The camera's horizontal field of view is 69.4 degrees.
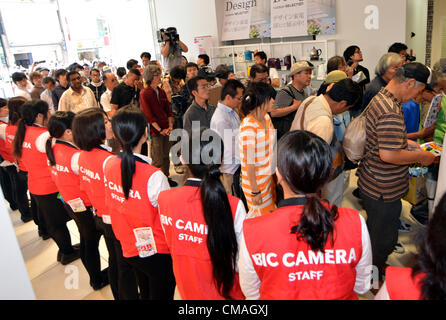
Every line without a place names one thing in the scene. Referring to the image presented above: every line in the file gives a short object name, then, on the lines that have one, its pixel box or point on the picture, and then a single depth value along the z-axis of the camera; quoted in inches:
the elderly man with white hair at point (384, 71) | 127.5
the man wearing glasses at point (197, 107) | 131.6
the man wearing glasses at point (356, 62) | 176.2
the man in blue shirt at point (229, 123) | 113.7
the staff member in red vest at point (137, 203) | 64.9
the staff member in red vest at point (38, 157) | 107.0
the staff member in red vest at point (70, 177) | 88.7
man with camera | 234.2
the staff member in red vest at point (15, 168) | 122.8
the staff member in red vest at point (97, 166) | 77.3
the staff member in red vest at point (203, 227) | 53.0
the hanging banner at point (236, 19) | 284.9
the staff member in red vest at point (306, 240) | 41.5
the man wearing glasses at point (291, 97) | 128.2
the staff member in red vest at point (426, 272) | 30.0
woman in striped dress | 95.3
